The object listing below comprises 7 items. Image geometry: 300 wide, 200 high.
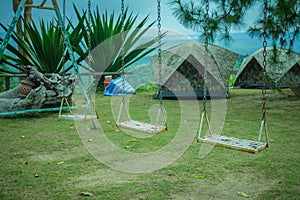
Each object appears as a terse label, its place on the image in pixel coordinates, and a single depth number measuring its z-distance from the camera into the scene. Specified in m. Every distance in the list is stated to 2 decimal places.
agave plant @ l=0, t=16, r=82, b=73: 5.56
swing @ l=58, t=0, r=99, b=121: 3.04
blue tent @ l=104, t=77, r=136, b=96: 7.27
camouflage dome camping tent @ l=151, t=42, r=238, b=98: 6.39
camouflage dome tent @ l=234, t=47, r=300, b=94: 7.58
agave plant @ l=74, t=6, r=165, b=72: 7.96
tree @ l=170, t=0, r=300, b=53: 5.04
